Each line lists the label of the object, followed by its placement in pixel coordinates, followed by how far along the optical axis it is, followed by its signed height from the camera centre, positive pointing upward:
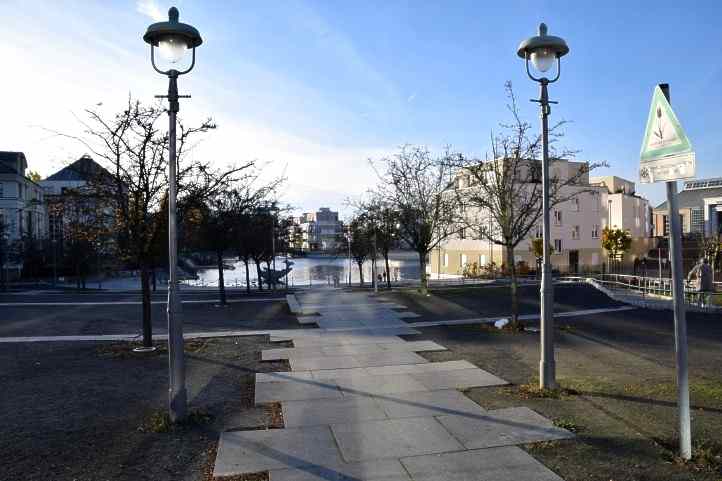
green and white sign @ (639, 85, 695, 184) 5.25 +0.97
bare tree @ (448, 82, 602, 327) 13.89 +1.57
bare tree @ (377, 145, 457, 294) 25.22 +2.19
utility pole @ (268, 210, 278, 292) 35.77 +1.24
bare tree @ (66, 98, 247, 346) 11.31 +1.38
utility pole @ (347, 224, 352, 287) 48.91 +1.34
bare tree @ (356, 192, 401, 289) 29.89 +1.87
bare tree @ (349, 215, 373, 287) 39.66 +1.06
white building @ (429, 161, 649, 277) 51.91 +0.39
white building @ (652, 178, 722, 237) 61.22 +4.74
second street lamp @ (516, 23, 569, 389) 7.79 +1.07
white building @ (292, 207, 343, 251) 152.73 +8.49
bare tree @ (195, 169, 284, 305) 21.30 +1.24
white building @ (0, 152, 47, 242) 55.01 +6.94
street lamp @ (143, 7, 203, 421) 6.48 +0.54
